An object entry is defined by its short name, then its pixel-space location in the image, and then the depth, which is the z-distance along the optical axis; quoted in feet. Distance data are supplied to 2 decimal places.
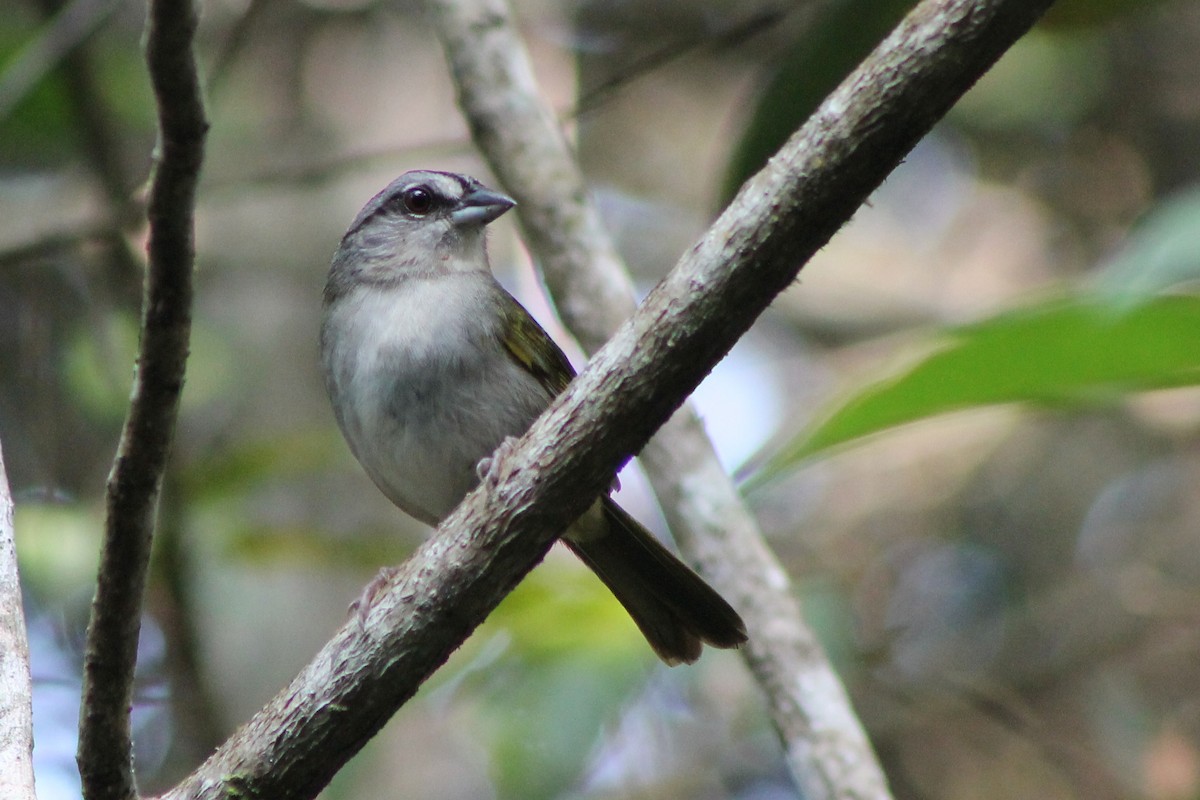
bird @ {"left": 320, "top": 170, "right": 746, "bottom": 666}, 25.81
